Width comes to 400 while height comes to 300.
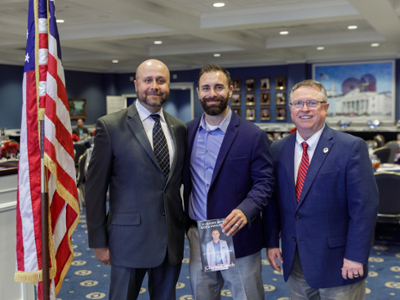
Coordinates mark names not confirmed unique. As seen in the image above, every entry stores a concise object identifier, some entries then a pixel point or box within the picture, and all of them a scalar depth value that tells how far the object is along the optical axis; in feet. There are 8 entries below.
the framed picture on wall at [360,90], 42.91
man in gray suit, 7.10
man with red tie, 6.43
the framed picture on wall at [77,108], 49.64
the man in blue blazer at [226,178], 7.16
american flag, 6.89
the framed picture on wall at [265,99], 47.75
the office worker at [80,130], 39.08
